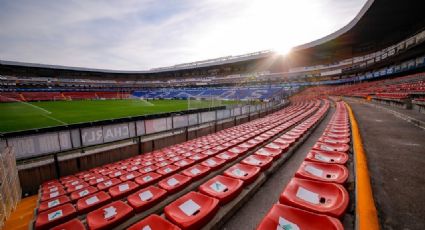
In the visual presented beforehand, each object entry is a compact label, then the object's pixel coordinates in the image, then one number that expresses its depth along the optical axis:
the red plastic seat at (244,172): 2.74
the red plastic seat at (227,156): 3.98
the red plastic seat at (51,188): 4.31
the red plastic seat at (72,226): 2.17
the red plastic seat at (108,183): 3.76
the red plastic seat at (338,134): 4.32
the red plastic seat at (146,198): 2.44
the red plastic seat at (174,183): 2.84
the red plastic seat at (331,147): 3.35
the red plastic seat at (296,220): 1.52
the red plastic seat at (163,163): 4.41
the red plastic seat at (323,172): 2.27
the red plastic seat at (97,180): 4.28
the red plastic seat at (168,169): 3.75
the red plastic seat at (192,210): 1.81
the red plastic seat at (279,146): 4.16
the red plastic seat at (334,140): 3.83
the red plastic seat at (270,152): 3.69
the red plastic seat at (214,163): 3.60
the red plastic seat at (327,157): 2.83
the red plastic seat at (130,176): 3.94
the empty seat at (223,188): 2.29
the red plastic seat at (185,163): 4.02
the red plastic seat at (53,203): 3.11
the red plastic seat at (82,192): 3.49
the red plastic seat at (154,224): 1.80
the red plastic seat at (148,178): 3.39
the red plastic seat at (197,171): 3.22
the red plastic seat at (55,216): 2.52
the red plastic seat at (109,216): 2.10
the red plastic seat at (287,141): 4.56
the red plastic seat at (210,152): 4.63
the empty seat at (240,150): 4.36
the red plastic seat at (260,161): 3.22
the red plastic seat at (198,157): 4.36
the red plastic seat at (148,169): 4.20
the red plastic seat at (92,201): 2.83
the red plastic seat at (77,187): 4.03
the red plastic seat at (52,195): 3.73
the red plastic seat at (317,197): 1.73
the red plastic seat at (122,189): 3.10
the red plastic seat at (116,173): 4.52
